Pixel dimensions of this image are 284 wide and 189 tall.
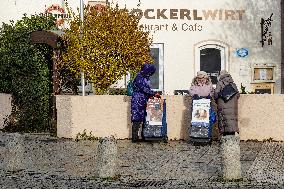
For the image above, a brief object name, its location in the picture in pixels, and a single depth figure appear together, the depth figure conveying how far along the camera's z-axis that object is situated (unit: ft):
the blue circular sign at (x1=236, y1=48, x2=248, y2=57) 73.31
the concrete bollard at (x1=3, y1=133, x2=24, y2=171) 38.09
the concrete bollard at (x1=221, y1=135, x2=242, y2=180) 33.32
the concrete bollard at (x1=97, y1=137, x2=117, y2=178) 34.42
